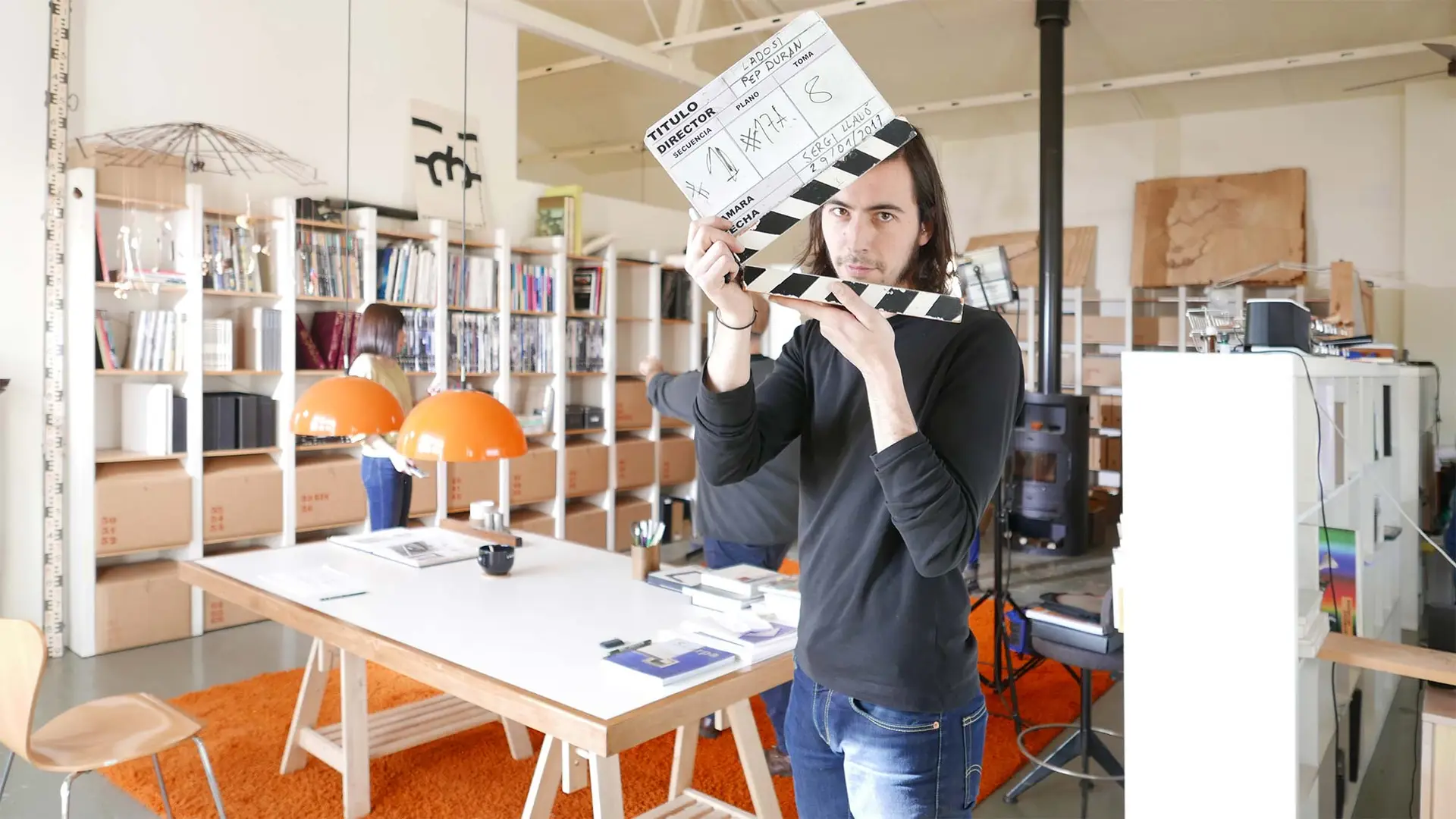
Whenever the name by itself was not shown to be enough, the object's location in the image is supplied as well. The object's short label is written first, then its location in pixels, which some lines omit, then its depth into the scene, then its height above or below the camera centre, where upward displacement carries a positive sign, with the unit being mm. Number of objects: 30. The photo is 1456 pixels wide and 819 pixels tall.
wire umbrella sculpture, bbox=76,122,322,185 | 4602 +1268
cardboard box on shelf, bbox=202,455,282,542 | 4836 -521
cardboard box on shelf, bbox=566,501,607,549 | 6695 -894
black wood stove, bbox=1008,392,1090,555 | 6680 -491
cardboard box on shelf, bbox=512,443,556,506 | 6219 -506
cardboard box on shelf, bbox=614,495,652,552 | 7102 -868
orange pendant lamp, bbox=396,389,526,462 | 2596 -87
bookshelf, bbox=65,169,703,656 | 4504 +105
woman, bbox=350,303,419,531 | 4297 +61
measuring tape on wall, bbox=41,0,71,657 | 4426 +335
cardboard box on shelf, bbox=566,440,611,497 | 6602 -479
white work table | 1989 -615
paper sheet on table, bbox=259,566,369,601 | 2879 -586
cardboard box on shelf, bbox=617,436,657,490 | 7047 -472
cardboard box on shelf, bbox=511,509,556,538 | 6375 -830
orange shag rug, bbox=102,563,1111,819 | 3025 -1290
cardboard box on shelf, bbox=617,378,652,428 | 7090 -35
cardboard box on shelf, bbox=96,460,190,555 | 4492 -537
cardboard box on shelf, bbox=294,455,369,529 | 5184 -520
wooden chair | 2254 -881
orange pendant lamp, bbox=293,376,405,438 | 2809 -34
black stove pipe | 6609 +1614
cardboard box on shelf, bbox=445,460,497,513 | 5777 -526
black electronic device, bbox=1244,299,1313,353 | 2305 +198
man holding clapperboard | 1172 -3
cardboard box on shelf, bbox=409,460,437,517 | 5676 -580
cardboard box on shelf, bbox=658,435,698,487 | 7446 -478
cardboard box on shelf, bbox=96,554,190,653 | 4484 -1013
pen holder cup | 3045 -520
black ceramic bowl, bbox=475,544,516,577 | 3100 -529
